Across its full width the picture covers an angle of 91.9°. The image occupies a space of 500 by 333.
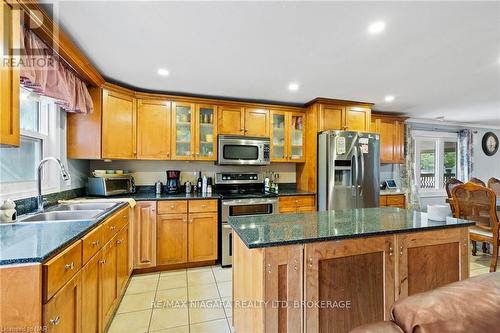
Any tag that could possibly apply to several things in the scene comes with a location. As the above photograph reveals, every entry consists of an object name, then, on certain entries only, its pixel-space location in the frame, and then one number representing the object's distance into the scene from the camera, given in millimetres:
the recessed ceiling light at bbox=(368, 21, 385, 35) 1691
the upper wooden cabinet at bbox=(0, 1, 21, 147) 1226
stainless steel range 3076
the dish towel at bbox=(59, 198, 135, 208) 2406
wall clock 5565
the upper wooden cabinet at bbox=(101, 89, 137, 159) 2768
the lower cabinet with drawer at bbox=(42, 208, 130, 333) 1074
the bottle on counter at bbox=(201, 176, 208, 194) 3507
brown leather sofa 614
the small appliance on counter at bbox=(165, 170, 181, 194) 3396
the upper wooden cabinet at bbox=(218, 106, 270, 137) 3463
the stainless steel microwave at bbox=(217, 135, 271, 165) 3398
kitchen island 1316
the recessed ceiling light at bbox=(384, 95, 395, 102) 3413
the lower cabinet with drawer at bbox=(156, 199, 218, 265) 2936
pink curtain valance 1505
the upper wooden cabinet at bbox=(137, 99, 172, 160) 3131
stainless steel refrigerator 3410
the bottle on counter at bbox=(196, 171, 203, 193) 3557
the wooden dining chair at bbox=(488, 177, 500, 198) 3951
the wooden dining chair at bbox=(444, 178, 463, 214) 3205
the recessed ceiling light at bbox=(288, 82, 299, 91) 2936
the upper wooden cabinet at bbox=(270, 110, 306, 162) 3738
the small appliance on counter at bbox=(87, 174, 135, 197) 2785
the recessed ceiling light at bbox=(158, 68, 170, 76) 2516
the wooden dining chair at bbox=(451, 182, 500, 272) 2705
